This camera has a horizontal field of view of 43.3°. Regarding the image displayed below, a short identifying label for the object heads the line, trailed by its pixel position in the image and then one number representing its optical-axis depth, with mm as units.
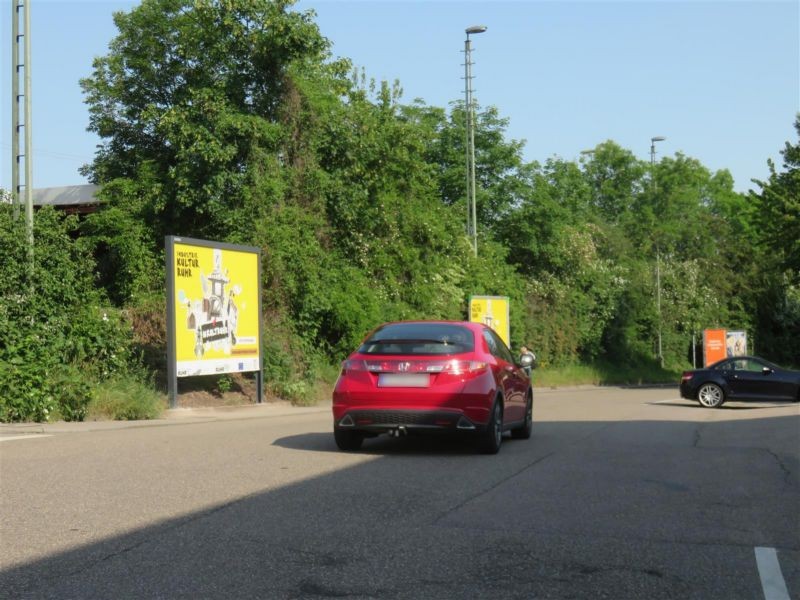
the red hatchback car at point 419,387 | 11188
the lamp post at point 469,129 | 38500
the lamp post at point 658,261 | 52688
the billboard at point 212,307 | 19672
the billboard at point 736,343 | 55406
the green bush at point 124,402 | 17469
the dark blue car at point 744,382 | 26703
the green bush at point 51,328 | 16281
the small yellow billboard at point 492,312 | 37562
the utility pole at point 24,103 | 18667
